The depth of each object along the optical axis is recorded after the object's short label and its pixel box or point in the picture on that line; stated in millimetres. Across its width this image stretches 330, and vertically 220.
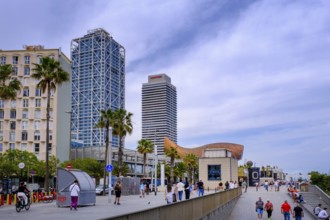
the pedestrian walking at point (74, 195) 23125
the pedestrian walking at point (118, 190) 29141
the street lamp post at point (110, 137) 34244
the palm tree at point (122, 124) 56312
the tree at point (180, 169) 113812
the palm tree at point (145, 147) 77312
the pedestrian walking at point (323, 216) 24734
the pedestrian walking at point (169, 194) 22711
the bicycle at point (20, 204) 23702
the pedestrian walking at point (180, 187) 27202
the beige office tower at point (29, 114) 88750
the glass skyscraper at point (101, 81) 193500
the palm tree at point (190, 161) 104938
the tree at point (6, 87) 34281
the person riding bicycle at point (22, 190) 23984
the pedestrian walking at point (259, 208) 28594
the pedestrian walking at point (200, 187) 34244
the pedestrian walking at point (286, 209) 26641
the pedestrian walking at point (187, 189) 27711
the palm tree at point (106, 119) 54438
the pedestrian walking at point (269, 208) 28328
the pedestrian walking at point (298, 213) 26281
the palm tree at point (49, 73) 41781
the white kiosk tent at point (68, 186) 27000
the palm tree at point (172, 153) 93812
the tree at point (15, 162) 65688
